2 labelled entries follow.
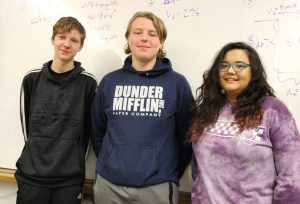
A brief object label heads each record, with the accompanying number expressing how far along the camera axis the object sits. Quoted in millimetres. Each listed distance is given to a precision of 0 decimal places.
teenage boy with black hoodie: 1365
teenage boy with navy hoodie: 1190
